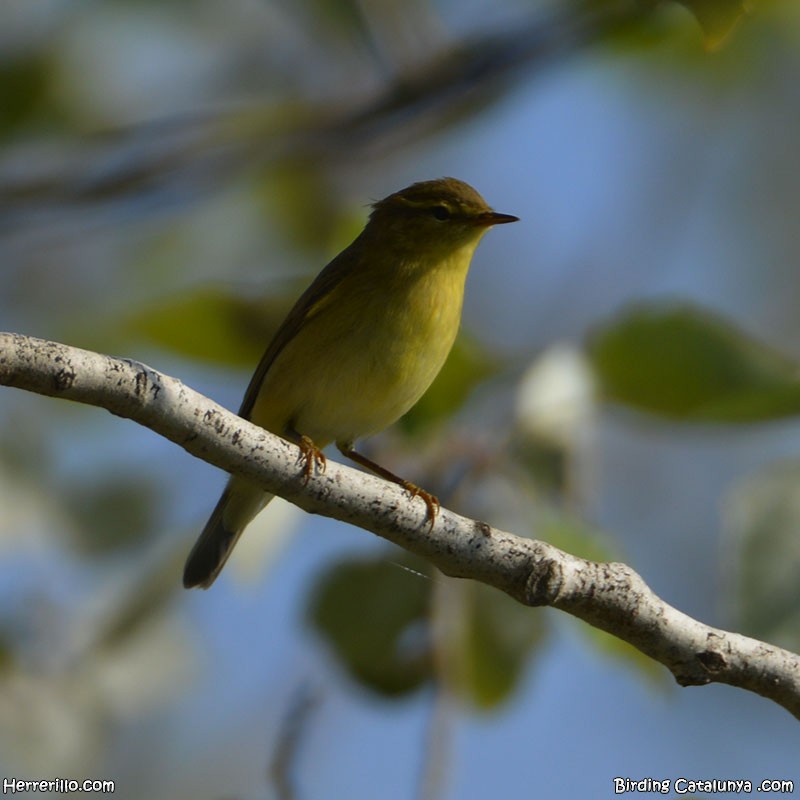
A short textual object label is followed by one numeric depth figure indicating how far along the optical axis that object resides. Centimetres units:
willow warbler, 765
